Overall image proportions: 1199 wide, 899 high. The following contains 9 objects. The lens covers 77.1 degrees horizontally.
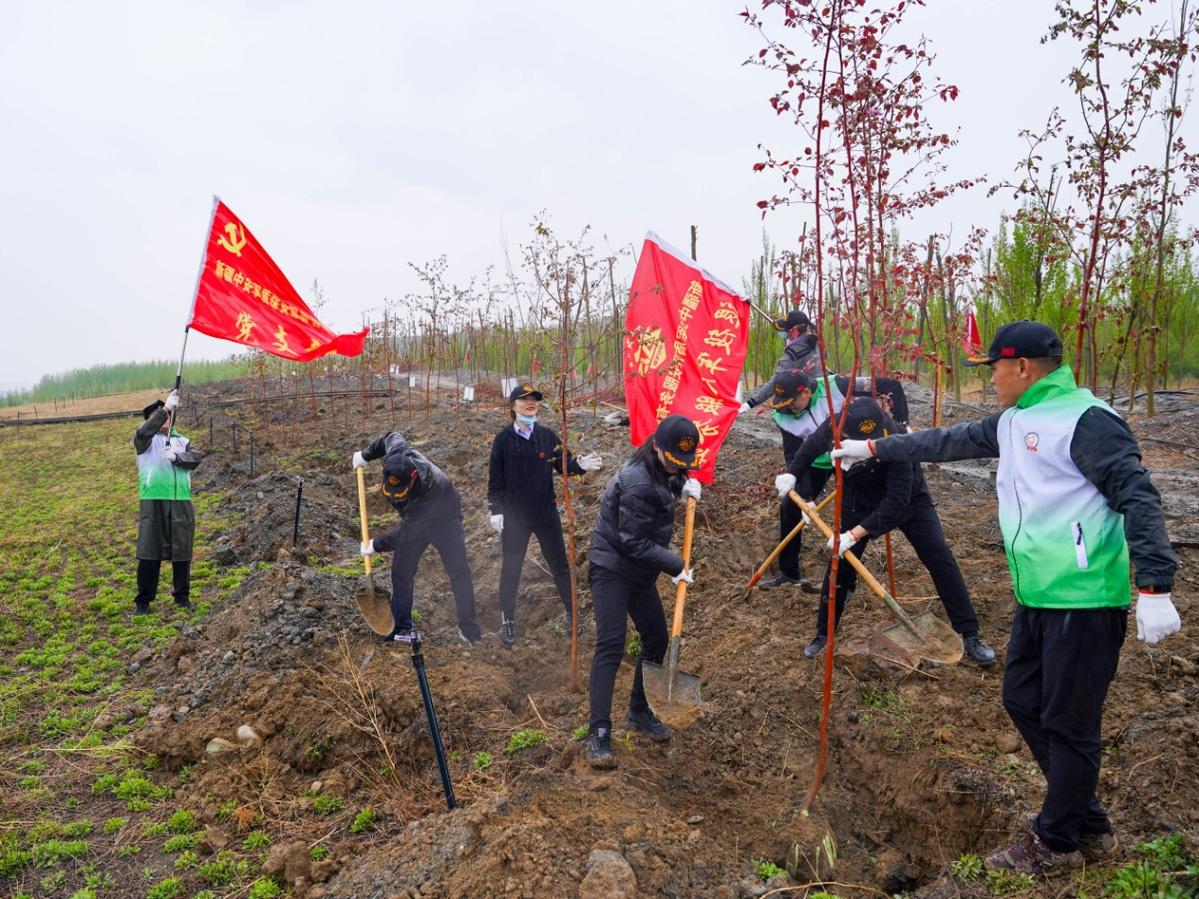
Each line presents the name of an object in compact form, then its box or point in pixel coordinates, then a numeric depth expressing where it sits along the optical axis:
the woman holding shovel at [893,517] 3.97
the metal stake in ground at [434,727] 3.25
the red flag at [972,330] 9.02
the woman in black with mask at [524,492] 5.32
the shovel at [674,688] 3.58
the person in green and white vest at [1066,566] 2.27
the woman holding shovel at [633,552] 3.61
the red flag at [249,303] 5.65
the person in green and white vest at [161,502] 6.42
